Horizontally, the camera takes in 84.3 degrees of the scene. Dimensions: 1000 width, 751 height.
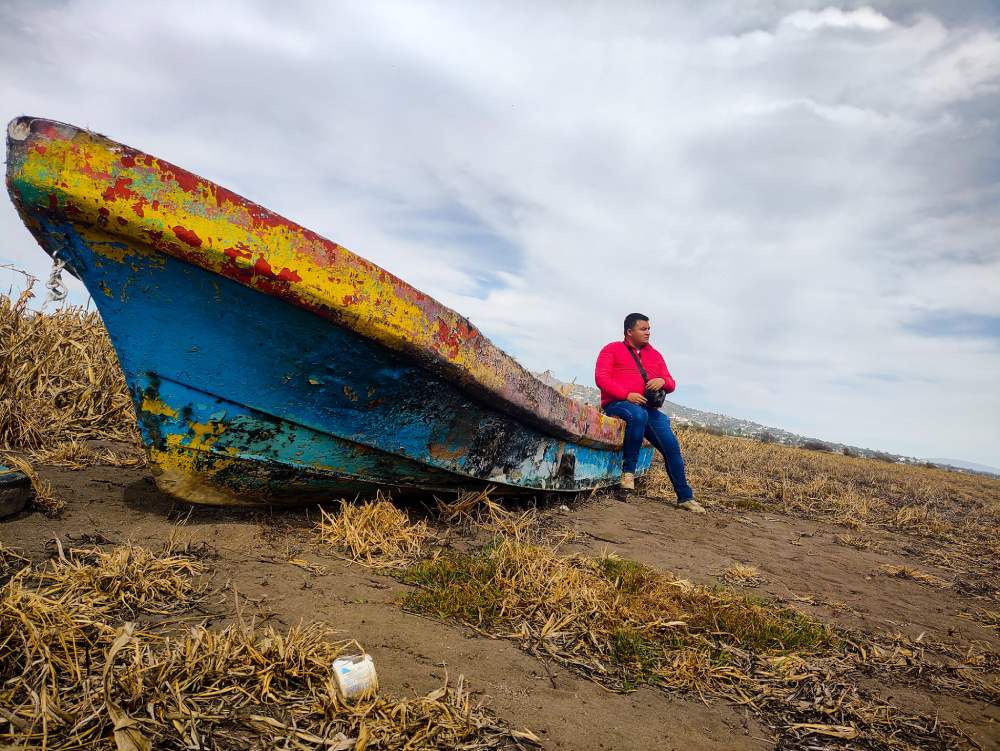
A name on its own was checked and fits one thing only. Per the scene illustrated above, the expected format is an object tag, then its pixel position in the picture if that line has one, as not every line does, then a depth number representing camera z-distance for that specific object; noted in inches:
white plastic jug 55.2
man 207.0
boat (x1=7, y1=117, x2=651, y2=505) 79.1
